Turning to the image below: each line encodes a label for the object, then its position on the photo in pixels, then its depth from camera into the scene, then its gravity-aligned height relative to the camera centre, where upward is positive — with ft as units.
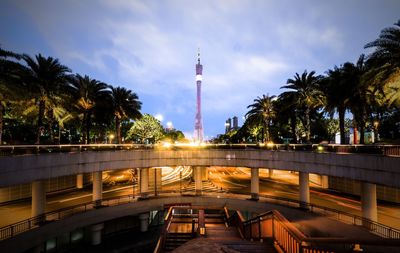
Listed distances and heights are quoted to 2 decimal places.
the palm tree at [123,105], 154.92 +20.53
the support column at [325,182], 140.05 -21.47
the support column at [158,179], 137.80 -19.73
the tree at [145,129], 246.68 +10.48
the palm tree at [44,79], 98.89 +22.96
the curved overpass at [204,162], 63.26 -7.04
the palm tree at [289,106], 142.53 +18.10
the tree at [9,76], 80.93 +19.71
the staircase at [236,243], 32.48 -13.19
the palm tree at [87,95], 132.28 +22.91
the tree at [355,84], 104.32 +21.65
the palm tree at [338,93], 106.63 +18.81
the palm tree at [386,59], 72.69 +22.04
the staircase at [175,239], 48.96 -18.36
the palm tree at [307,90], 130.41 +23.95
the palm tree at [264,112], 186.39 +19.93
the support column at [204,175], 168.80 -21.41
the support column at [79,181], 137.76 -20.56
